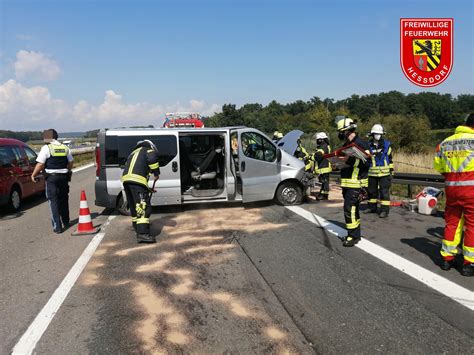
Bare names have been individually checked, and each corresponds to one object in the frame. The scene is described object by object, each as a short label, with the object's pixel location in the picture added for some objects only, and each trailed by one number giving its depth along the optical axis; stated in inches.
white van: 303.4
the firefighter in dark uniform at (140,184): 237.1
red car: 343.6
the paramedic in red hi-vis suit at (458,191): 169.2
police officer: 271.1
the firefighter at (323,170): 365.7
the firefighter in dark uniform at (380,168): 289.3
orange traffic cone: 263.6
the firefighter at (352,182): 216.5
